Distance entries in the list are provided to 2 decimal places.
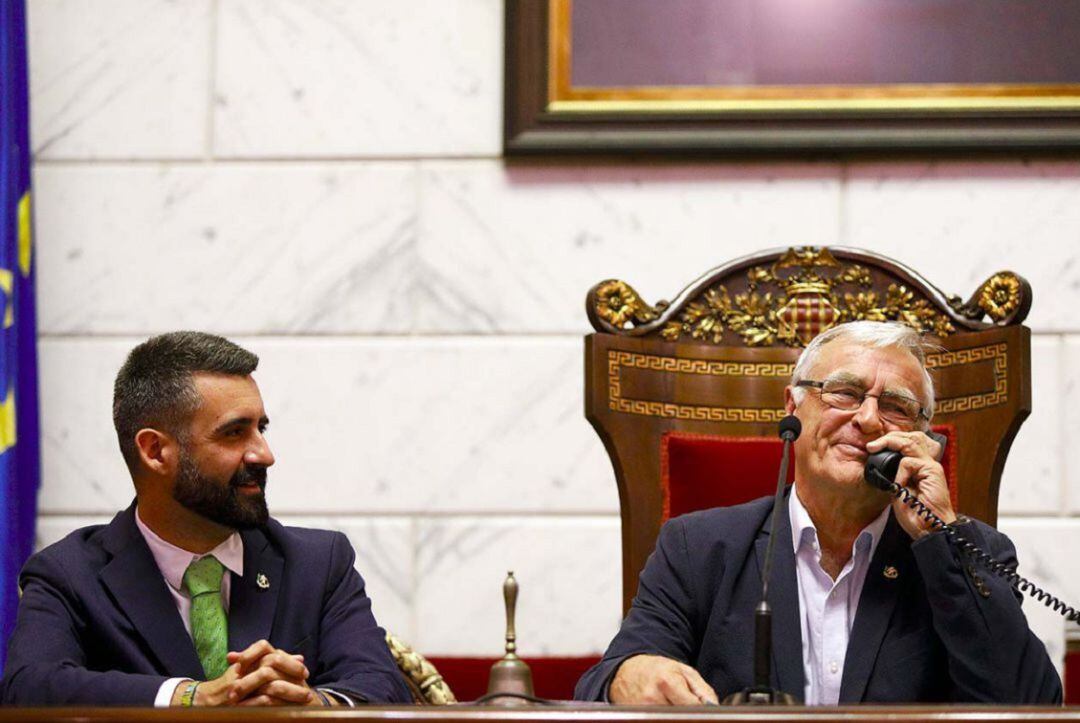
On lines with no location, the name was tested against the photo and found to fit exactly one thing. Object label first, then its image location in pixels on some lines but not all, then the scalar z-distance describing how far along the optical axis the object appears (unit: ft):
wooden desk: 10.69
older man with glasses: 16.06
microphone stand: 12.53
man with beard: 16.90
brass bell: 13.42
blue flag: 24.43
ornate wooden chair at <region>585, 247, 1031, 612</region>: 20.25
